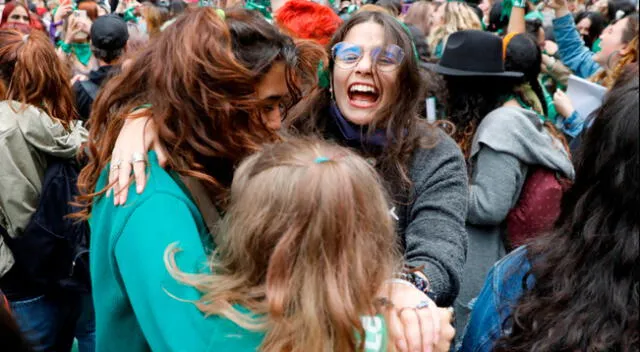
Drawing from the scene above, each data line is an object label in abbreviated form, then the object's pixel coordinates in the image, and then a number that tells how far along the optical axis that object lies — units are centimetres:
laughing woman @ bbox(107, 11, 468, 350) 193
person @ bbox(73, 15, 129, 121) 461
